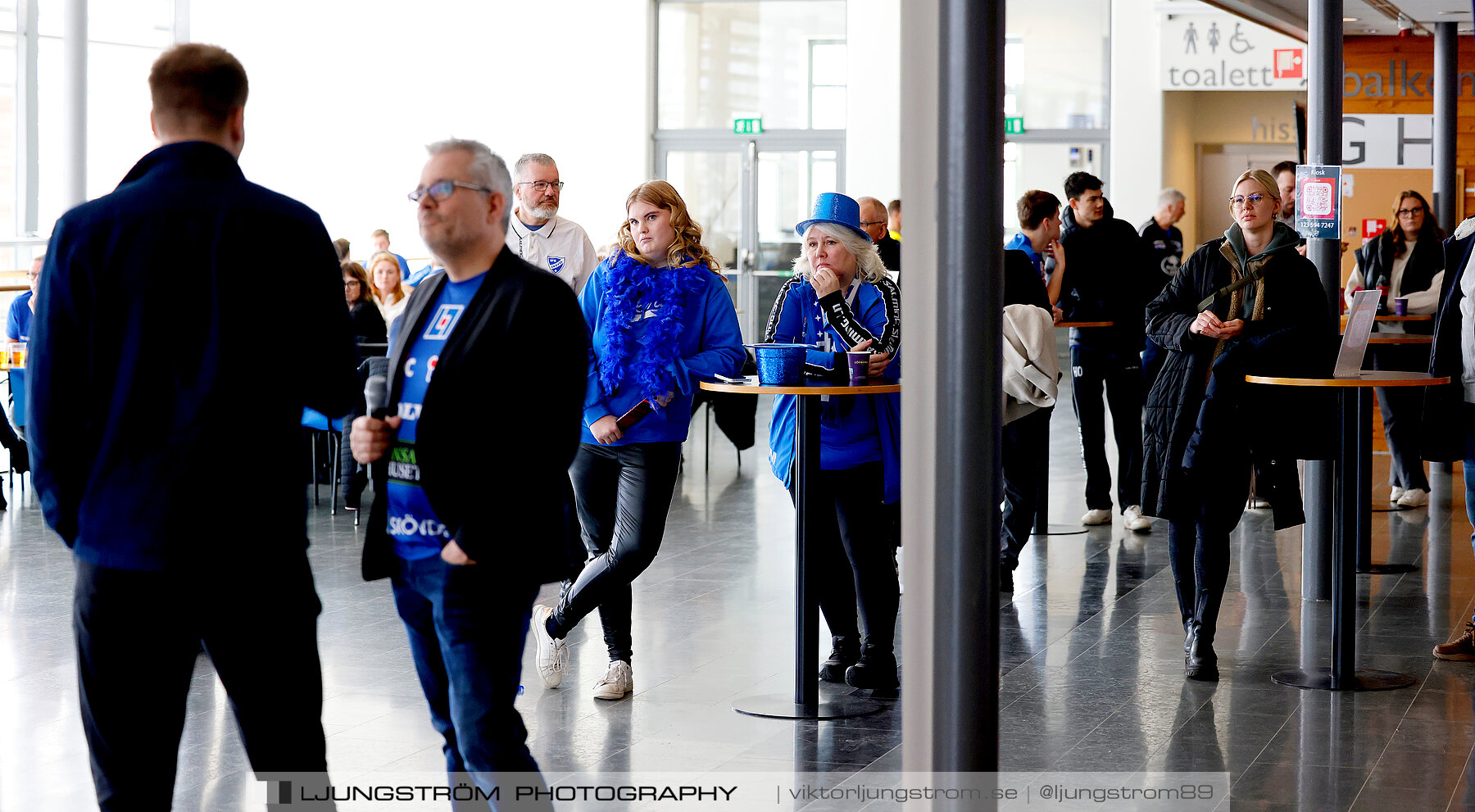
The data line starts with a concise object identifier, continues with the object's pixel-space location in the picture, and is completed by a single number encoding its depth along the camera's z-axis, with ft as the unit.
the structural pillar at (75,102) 28.07
